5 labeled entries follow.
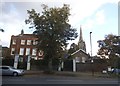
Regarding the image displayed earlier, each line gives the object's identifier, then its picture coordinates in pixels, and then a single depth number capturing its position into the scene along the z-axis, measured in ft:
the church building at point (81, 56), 84.62
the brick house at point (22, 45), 93.07
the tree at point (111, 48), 56.09
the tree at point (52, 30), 48.79
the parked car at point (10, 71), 43.46
